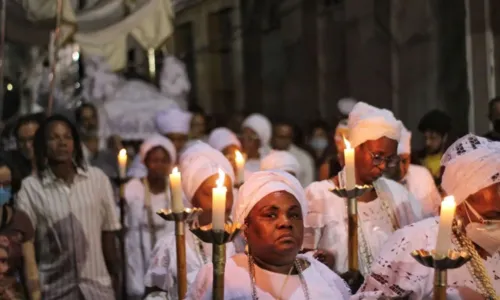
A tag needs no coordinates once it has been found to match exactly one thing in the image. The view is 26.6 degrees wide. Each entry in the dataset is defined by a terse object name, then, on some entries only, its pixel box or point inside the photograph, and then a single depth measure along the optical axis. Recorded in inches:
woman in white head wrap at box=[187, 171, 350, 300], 184.9
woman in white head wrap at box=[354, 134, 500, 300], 183.2
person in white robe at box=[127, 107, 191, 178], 454.3
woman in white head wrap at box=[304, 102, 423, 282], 256.7
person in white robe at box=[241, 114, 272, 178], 491.8
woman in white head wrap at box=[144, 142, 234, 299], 249.8
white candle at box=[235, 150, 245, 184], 286.5
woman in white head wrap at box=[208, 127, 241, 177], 438.9
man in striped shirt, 309.0
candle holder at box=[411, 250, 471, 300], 141.2
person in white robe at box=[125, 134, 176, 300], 385.4
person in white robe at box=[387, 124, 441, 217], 295.4
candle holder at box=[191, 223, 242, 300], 157.6
